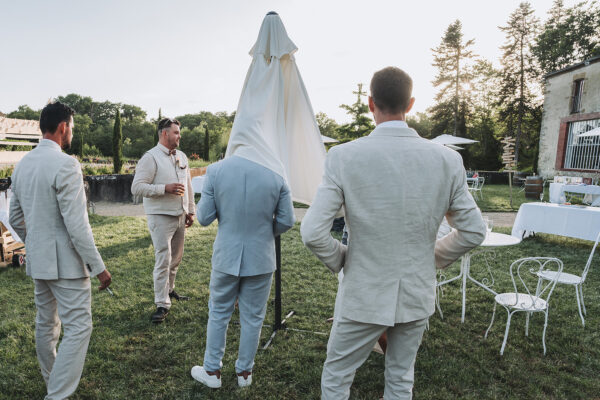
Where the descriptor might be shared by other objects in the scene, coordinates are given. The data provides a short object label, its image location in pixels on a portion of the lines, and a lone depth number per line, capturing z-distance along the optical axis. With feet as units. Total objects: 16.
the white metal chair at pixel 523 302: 10.44
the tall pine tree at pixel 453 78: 107.04
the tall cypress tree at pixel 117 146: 49.21
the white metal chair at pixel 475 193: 46.42
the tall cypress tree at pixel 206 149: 82.98
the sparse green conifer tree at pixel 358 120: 50.85
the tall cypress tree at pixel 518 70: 94.48
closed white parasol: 8.14
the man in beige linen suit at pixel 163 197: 11.81
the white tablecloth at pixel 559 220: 19.01
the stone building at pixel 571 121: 55.11
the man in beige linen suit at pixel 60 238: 6.86
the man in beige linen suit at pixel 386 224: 5.04
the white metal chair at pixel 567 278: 12.11
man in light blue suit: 7.66
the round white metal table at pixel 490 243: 12.53
